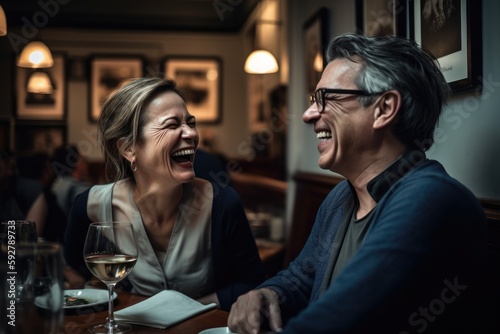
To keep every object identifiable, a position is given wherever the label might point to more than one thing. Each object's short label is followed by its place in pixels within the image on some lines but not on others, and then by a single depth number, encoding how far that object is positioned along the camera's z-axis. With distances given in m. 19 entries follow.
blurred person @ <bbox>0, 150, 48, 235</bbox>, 3.39
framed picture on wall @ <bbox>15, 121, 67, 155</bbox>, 8.06
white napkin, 1.42
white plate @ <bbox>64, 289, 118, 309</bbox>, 1.61
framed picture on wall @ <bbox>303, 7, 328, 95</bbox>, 3.34
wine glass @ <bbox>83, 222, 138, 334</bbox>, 1.34
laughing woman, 1.97
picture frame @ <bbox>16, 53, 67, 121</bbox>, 8.19
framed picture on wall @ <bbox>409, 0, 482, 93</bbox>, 1.61
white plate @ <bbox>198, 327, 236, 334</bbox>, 1.30
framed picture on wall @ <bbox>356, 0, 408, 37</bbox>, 2.12
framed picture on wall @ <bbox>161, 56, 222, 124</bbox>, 8.52
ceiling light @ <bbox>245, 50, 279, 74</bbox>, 5.28
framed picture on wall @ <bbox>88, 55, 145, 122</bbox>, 8.35
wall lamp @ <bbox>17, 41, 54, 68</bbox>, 5.57
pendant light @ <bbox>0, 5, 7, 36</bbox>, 2.70
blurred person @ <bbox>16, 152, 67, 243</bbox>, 3.63
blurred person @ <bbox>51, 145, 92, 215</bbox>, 4.35
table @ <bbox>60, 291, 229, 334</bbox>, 1.38
